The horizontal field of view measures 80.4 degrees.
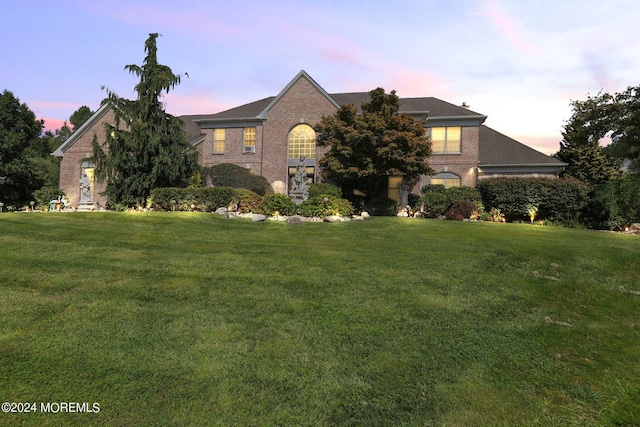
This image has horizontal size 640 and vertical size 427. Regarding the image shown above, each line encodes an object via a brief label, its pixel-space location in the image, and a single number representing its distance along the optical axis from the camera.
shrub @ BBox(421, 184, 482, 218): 21.05
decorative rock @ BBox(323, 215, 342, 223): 15.33
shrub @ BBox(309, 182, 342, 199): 19.11
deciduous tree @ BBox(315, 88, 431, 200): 19.56
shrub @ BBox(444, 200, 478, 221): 19.92
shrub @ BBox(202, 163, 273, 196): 24.33
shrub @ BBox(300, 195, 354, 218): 16.31
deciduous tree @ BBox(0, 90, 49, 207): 32.91
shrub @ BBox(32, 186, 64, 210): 28.58
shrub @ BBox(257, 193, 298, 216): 16.59
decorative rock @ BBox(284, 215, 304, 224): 14.52
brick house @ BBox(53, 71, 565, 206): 25.44
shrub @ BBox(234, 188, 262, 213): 17.31
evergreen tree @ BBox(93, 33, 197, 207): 20.41
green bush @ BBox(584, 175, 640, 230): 17.89
